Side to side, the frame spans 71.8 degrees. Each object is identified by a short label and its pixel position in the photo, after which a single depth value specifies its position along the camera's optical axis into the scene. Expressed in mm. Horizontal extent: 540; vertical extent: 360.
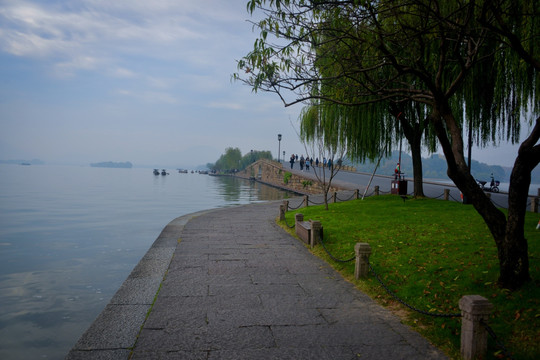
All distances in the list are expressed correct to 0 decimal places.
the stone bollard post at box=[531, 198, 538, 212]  13936
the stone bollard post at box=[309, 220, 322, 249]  10680
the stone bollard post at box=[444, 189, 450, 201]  18438
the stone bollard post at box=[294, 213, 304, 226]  13131
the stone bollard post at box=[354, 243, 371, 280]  7371
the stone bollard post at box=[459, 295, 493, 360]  4133
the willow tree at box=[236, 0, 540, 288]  5723
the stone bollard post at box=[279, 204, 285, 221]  16094
